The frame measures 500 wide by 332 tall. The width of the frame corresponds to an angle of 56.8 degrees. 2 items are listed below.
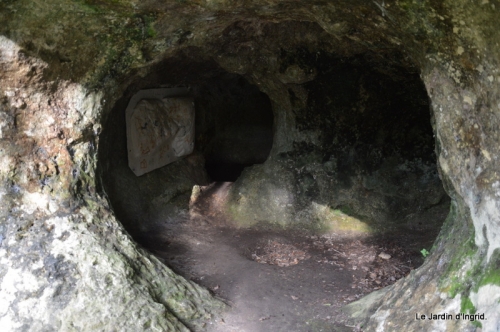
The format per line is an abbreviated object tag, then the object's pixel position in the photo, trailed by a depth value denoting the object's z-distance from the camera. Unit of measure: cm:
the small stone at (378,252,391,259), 583
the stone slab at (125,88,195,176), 679
